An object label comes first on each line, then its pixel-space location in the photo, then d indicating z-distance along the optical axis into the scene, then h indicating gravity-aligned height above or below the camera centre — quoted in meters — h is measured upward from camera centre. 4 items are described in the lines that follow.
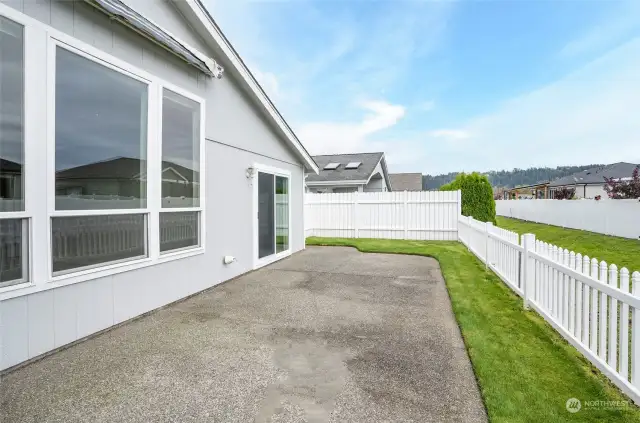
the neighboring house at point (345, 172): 19.75 +2.13
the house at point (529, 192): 38.57 +1.91
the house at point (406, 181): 34.38 +2.63
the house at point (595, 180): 27.52 +2.37
